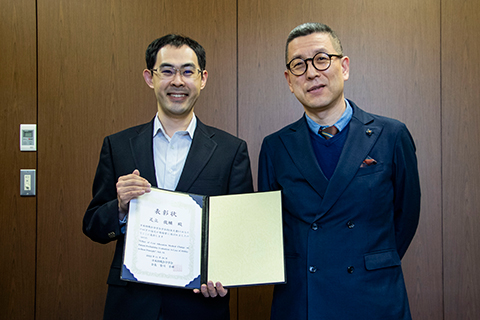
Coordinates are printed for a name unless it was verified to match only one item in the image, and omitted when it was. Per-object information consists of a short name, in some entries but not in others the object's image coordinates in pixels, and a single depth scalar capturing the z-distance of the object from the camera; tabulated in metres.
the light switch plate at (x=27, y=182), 2.51
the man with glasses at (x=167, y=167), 1.46
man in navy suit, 1.37
